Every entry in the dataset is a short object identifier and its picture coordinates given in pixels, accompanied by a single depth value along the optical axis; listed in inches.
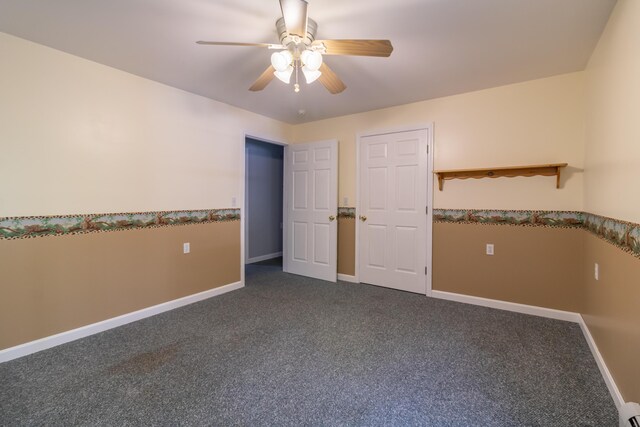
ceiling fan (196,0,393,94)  62.4
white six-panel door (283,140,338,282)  159.3
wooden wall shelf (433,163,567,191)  107.5
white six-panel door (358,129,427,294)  137.2
